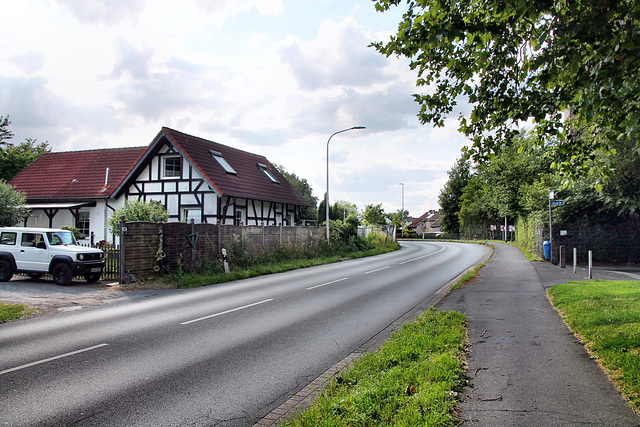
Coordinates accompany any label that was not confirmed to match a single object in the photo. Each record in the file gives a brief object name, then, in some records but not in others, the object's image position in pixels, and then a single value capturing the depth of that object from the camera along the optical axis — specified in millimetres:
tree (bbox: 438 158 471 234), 85312
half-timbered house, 25922
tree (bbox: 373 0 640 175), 5422
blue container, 22750
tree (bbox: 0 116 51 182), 38531
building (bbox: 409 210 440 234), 134875
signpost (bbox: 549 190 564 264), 20062
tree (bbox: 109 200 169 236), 19781
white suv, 14086
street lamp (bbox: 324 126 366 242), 26844
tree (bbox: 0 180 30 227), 21666
